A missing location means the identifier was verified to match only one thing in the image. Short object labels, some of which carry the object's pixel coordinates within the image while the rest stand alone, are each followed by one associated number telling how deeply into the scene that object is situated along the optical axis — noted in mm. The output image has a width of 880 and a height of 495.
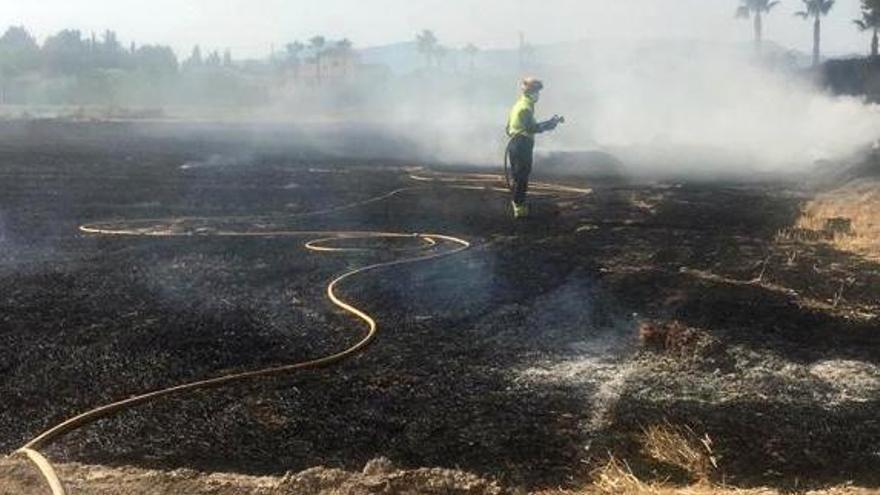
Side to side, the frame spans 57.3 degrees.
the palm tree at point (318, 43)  106500
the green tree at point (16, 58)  74688
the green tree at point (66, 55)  84438
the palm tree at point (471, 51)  114181
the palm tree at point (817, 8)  60878
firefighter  10859
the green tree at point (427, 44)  111938
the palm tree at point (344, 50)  106125
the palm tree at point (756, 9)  66000
